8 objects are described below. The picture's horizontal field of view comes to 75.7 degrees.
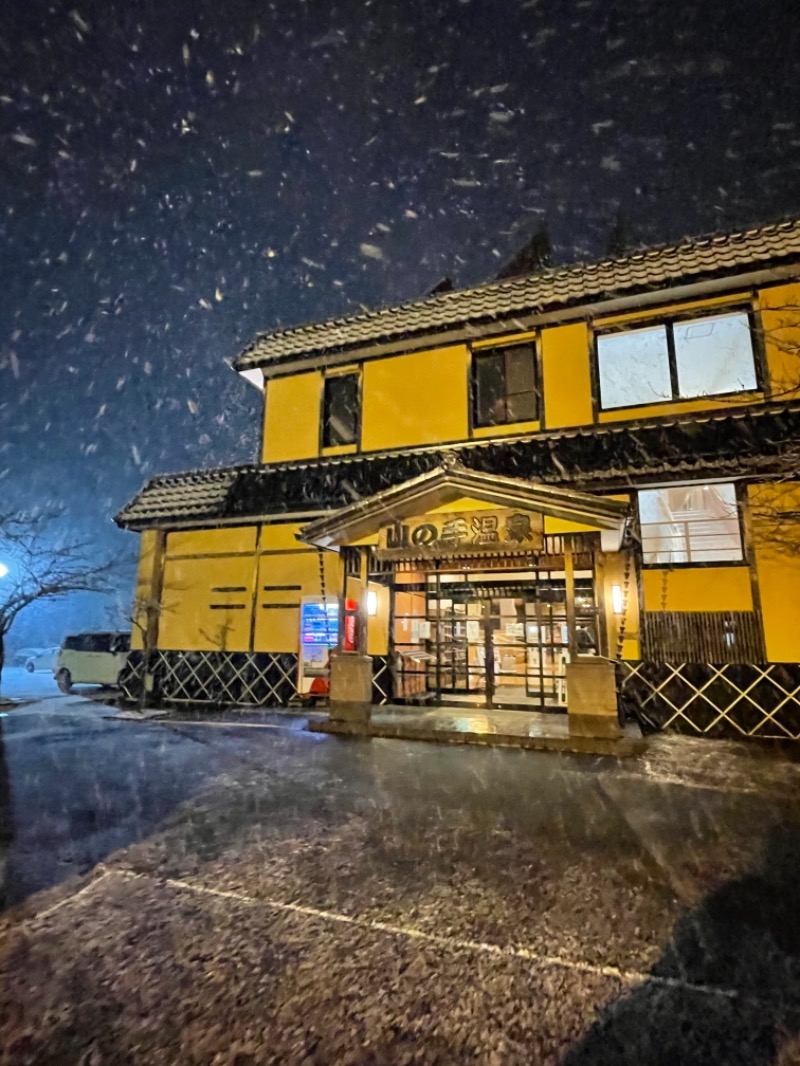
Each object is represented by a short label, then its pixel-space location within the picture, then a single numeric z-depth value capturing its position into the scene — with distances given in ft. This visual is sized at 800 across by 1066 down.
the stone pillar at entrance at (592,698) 27.32
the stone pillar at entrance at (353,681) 31.73
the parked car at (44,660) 105.51
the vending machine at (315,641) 39.86
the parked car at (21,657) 115.14
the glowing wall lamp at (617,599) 30.78
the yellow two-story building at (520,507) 30.17
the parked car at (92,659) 53.16
